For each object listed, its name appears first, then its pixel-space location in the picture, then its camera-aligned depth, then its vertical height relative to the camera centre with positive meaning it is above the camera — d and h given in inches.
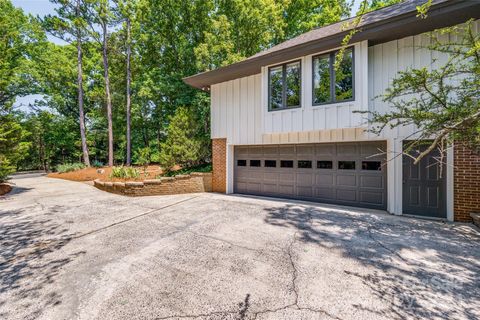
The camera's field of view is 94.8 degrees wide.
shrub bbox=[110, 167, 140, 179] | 387.2 -21.3
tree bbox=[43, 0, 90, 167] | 636.7 +402.5
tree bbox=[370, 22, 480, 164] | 134.8 +34.1
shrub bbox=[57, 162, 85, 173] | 609.7 -18.4
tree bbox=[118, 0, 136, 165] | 644.7 +403.3
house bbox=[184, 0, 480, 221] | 217.8 +44.3
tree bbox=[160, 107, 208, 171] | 400.8 +30.8
